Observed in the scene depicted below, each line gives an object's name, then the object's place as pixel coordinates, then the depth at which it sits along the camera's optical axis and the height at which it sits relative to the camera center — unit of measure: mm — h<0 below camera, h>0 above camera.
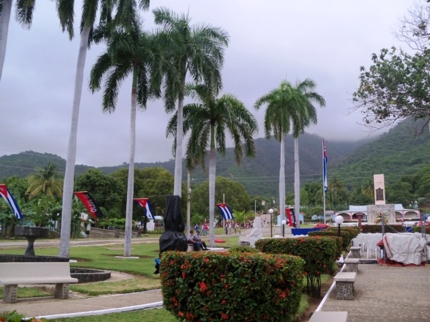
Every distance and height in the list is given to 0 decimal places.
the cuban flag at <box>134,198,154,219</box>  32112 +1237
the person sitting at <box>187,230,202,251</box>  16416 -874
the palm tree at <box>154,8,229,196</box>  22453 +8470
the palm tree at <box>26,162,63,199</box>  54156 +4340
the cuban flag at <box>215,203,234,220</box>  31709 +823
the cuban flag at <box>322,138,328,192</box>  37062 +4690
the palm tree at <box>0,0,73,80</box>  14984 +7659
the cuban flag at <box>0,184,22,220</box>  25266 +1091
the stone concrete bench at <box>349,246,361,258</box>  19281 -1188
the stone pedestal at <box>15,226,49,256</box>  10891 -348
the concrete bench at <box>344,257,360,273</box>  14039 -1311
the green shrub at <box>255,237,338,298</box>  10312 -663
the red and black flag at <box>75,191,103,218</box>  20703 +719
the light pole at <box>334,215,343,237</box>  15722 +130
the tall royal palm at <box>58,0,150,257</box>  16375 +5420
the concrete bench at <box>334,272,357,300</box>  9953 -1403
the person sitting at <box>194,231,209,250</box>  18494 -791
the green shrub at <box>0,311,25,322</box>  3928 -872
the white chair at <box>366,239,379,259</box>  20505 -987
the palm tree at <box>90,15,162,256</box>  20703 +7336
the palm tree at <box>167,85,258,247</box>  26953 +5764
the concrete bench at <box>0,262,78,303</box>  8148 -1080
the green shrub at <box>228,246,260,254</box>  7953 -480
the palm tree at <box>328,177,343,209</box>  103312 +8498
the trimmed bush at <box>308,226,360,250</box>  16484 -386
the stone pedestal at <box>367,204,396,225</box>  42031 +1161
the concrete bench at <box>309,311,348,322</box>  6000 -1270
